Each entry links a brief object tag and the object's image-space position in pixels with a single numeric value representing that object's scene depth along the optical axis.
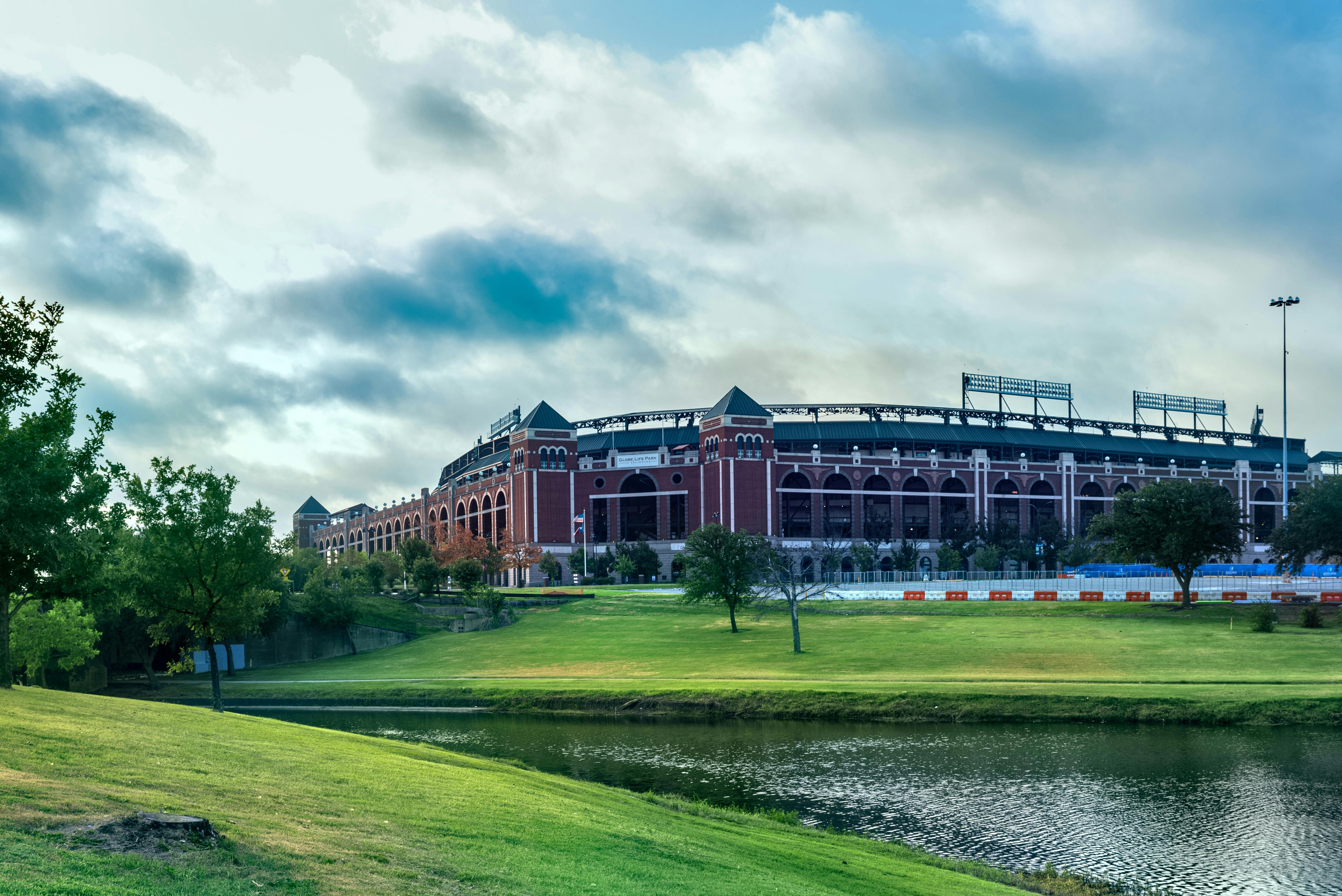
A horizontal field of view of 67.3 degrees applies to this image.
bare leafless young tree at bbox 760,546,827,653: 61.72
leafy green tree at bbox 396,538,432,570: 107.03
